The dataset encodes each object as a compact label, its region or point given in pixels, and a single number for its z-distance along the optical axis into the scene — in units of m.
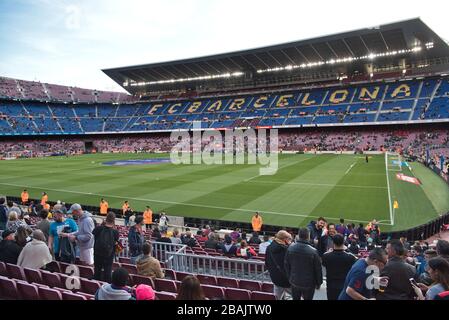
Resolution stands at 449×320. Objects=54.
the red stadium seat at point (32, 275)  6.11
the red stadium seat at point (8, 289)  5.44
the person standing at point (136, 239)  8.00
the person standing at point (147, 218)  17.47
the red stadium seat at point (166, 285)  5.88
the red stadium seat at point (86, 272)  6.84
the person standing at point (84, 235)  6.99
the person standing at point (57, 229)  7.42
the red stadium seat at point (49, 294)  4.98
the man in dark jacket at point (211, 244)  10.96
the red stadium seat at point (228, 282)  6.87
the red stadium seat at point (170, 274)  7.23
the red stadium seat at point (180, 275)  7.16
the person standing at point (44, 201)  17.89
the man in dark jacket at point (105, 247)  6.31
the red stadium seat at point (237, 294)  5.78
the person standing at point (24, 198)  22.19
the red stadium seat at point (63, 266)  7.03
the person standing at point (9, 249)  6.63
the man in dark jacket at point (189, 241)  10.89
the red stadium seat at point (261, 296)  5.79
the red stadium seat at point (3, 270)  6.53
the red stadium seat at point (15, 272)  6.25
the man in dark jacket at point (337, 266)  4.90
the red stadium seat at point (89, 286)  5.77
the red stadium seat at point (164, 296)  5.12
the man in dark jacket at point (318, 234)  8.40
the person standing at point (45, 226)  7.66
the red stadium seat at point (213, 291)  5.90
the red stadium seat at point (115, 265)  7.70
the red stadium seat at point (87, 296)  5.14
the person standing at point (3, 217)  10.74
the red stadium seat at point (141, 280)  5.89
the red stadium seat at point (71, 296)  4.74
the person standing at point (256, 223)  15.94
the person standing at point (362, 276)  4.29
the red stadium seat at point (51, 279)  6.05
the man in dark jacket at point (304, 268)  5.08
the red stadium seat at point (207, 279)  7.05
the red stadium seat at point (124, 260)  9.08
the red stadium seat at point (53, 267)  7.16
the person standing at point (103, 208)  19.53
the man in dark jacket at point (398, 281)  4.25
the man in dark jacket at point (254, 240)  12.89
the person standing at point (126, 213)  18.55
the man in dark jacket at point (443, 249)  4.98
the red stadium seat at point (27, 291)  5.21
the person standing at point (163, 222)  16.25
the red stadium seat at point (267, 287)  6.75
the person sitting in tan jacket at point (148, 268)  6.00
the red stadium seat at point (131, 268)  7.48
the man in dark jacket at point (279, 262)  5.60
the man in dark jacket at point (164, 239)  10.35
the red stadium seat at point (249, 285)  6.81
